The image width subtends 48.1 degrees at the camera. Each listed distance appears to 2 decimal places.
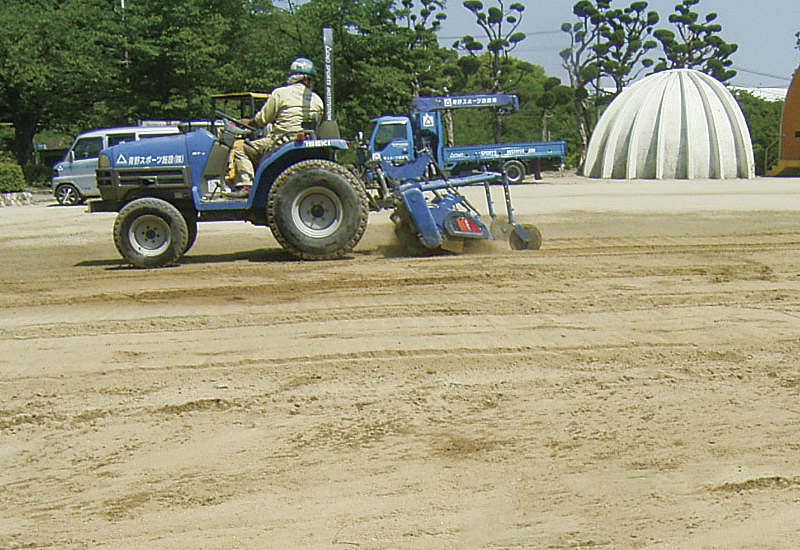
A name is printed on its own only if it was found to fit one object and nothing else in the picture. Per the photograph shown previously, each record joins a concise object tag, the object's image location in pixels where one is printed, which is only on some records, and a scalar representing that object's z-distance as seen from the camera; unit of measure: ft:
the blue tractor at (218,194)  31.58
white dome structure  131.03
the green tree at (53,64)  104.94
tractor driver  31.40
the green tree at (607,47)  175.63
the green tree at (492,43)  164.96
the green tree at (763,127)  143.43
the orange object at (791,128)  132.36
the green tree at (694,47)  186.50
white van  76.48
